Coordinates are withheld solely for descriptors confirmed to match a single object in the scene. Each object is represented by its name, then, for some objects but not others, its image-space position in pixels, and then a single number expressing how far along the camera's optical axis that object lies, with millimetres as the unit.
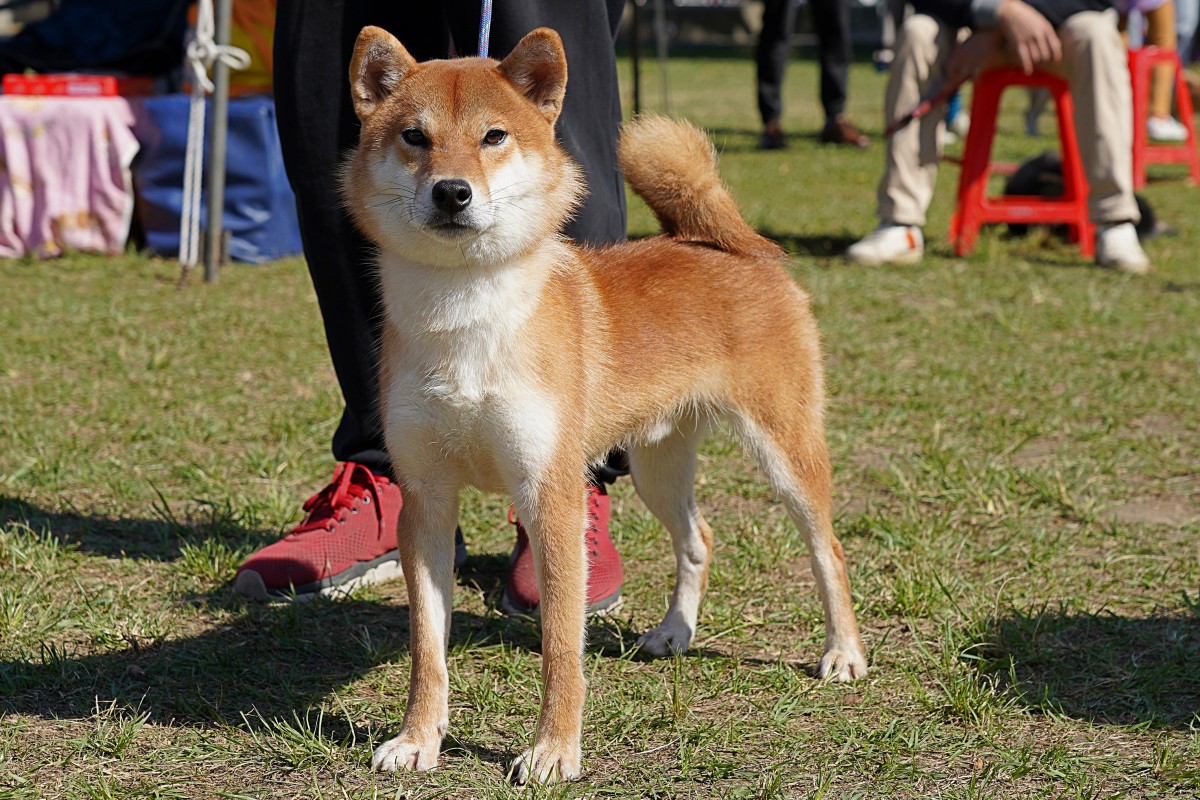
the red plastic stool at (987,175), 6465
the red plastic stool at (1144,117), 7449
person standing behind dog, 2771
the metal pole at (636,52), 9478
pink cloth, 6340
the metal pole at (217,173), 5785
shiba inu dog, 2156
